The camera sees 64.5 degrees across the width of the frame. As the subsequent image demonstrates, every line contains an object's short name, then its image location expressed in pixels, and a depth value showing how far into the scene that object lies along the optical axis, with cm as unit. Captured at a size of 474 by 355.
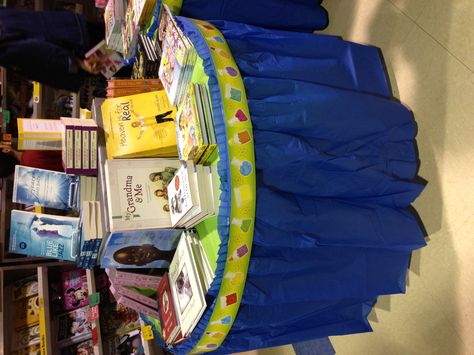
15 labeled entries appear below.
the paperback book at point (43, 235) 187
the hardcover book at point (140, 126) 149
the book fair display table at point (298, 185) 129
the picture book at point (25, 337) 243
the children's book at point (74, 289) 255
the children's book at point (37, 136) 189
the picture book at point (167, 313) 153
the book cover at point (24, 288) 253
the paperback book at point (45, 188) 188
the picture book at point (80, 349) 248
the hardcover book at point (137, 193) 135
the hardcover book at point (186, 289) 132
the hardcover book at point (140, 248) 142
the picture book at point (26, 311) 247
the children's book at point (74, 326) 249
